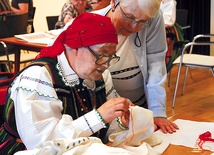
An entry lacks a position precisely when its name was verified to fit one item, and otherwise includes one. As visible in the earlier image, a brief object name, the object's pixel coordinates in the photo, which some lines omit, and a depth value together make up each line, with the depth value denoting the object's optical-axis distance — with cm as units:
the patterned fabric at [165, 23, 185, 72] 411
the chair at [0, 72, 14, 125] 200
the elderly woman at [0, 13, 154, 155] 123
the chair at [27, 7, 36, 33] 543
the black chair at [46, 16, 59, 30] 465
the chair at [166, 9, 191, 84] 413
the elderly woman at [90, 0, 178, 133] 178
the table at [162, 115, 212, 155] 133
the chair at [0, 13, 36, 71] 381
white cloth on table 140
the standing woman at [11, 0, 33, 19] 520
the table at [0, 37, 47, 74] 321
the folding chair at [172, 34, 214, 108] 370
